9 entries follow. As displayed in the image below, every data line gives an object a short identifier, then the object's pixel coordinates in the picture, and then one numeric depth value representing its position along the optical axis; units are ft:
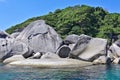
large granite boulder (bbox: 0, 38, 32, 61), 69.27
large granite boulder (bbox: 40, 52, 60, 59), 61.64
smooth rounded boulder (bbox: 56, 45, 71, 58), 65.35
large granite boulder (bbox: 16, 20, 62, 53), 70.38
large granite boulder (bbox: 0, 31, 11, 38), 77.33
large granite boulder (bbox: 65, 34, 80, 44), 71.11
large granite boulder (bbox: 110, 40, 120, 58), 67.23
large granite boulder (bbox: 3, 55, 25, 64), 64.88
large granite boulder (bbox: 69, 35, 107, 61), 61.28
